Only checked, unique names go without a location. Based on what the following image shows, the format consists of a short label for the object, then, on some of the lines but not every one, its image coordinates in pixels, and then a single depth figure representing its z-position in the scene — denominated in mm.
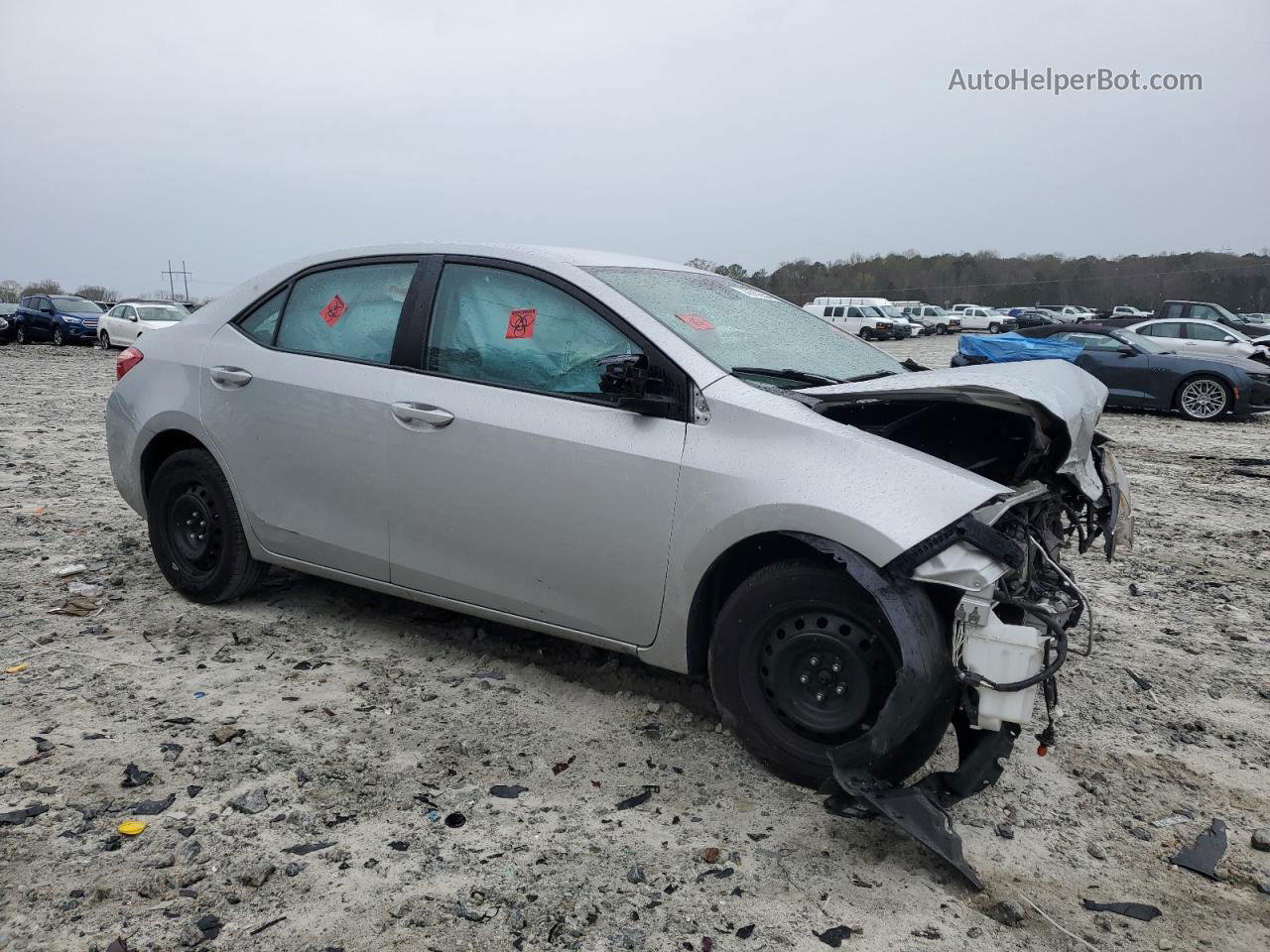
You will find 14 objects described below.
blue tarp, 15891
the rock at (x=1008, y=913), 2533
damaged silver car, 2834
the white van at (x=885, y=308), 47031
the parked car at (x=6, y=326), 29828
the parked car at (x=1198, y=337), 20469
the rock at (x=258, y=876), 2584
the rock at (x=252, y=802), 2938
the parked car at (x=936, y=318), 53156
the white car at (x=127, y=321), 26661
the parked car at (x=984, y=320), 52500
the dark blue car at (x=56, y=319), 28875
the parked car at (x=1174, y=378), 14070
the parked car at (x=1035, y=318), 44094
